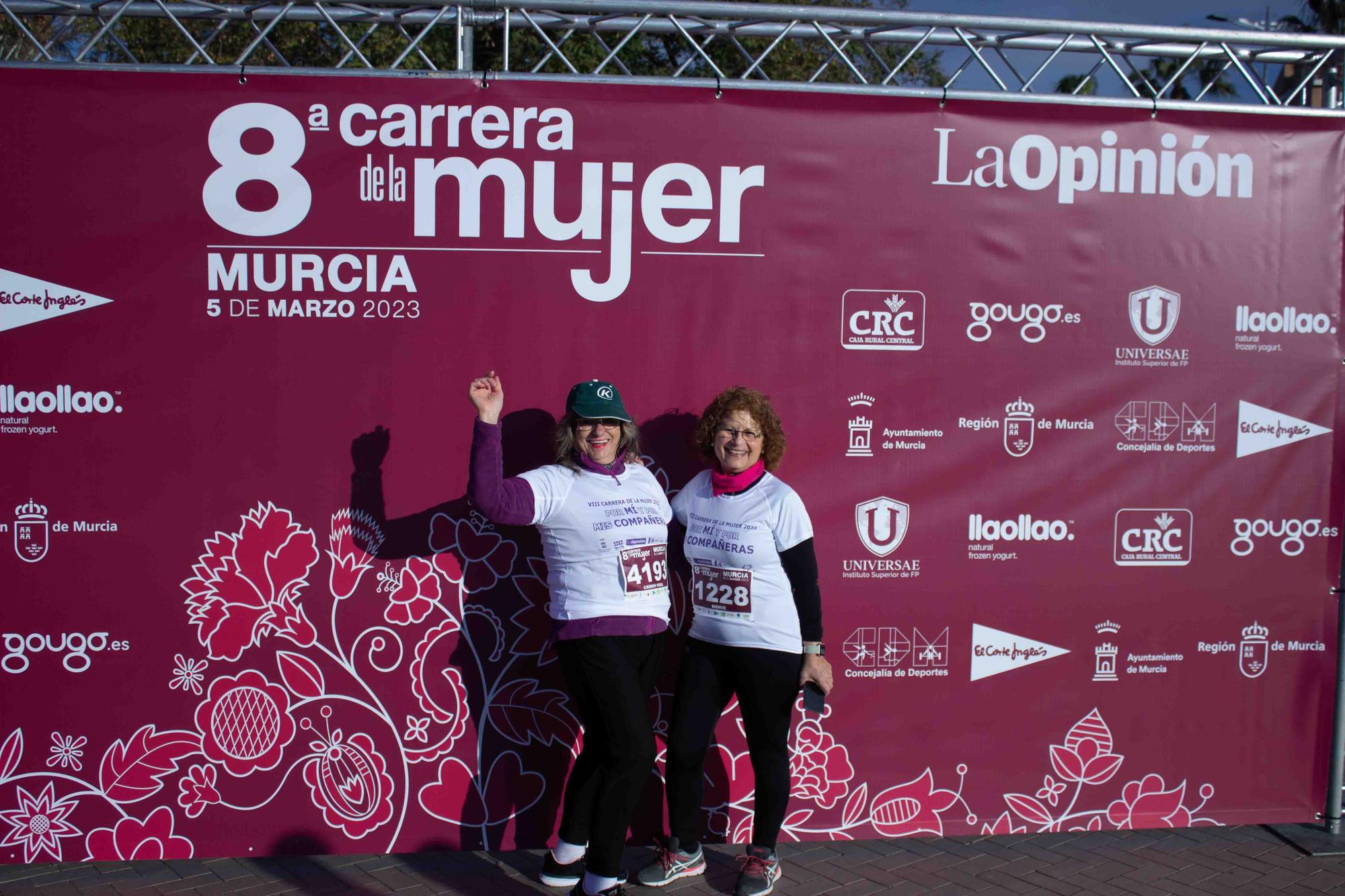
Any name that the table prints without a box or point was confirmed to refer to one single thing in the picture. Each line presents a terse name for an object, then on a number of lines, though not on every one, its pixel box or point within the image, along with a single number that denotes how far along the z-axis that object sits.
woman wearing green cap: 3.41
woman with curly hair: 3.58
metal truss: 3.80
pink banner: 3.79
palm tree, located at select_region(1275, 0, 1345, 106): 18.94
